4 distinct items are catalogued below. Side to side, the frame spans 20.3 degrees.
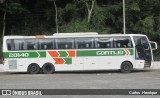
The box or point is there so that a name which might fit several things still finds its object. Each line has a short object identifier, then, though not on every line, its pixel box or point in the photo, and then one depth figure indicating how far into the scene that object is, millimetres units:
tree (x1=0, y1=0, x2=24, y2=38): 41500
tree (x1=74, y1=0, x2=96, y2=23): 43250
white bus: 30797
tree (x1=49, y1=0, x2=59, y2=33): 43762
